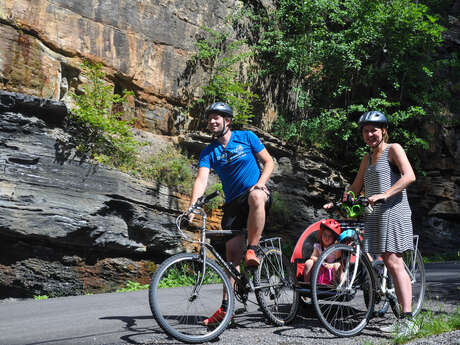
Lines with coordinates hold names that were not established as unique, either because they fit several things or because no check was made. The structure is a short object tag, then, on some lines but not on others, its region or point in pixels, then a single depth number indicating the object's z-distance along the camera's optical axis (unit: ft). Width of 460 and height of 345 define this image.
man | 13.74
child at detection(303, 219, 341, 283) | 14.40
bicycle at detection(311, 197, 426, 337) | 12.64
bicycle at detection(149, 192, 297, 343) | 11.33
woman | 12.72
